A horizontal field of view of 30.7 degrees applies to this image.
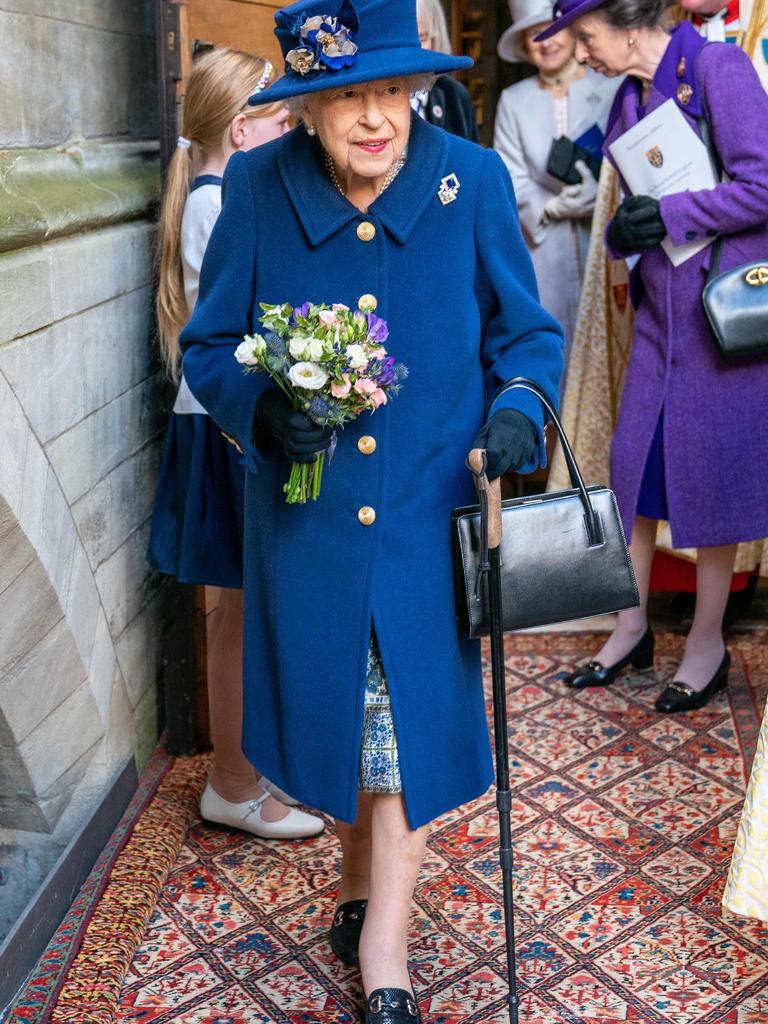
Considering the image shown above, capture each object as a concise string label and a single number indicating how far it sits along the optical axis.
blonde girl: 3.04
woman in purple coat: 3.55
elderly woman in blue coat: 2.35
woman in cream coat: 4.73
